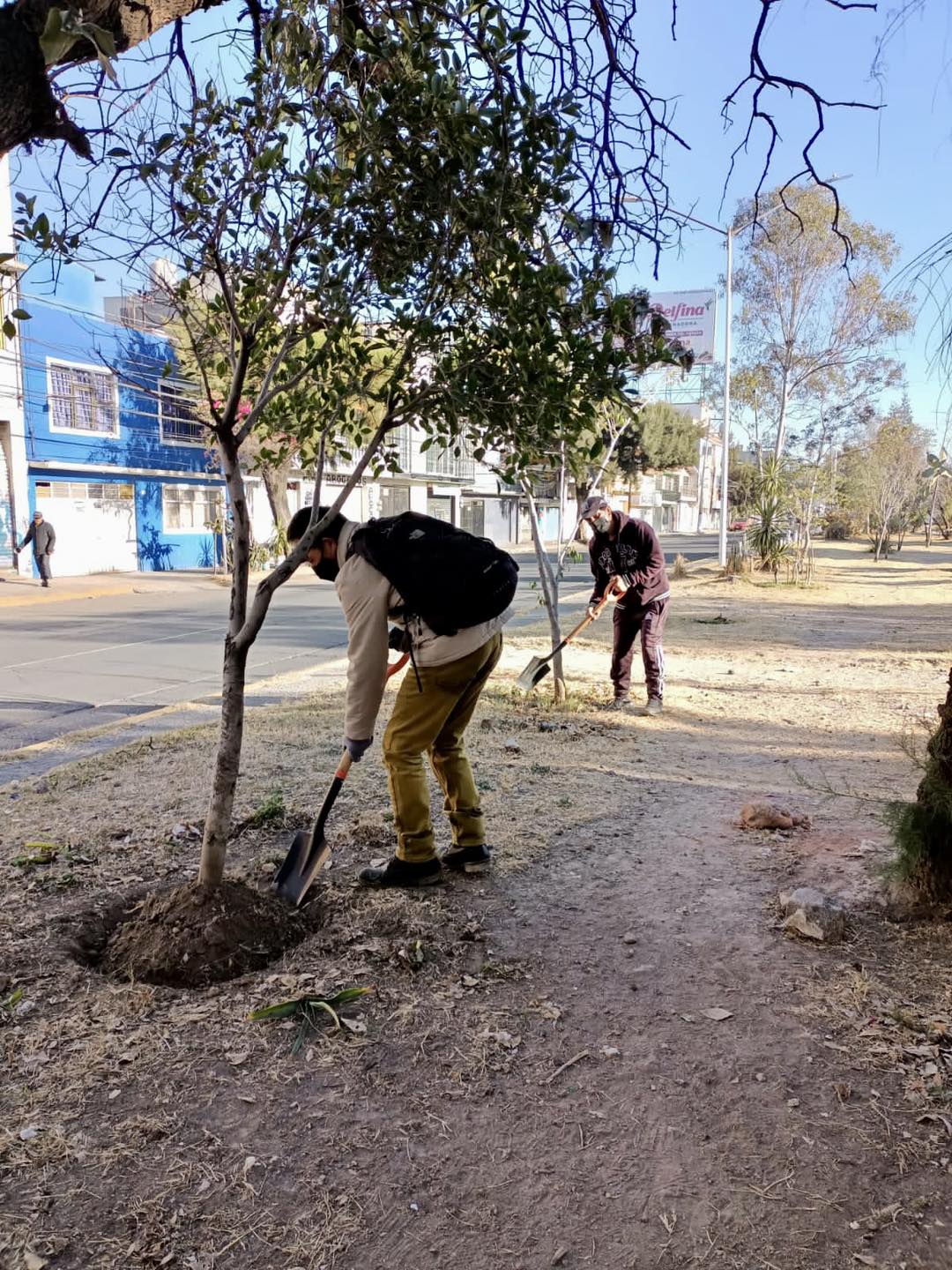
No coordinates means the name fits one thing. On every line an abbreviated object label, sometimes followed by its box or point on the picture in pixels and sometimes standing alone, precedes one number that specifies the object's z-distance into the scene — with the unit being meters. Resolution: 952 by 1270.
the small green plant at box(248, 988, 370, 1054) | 2.75
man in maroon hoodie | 7.03
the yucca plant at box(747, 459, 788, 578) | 20.19
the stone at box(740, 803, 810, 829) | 4.52
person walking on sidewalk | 19.30
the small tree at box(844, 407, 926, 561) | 33.16
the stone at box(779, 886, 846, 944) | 3.24
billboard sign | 24.69
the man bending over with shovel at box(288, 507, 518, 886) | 3.36
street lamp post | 21.52
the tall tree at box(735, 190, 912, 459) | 22.20
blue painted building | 21.78
